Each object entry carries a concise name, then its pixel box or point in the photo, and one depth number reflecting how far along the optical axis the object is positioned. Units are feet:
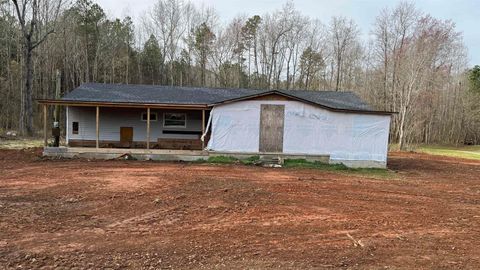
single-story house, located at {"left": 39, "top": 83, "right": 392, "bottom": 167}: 53.16
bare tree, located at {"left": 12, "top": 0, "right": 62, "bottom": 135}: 89.25
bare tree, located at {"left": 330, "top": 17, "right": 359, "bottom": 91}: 144.77
